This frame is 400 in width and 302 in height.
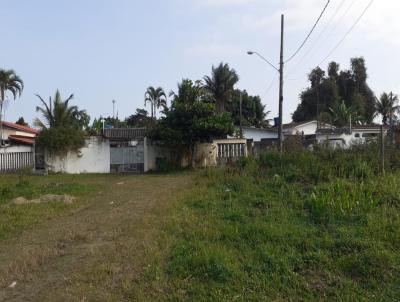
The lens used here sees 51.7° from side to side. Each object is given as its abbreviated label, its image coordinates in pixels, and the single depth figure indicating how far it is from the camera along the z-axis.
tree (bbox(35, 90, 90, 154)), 23.33
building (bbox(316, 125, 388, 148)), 35.27
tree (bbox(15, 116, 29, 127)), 51.71
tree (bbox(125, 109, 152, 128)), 53.50
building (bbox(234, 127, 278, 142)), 42.09
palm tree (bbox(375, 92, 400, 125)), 51.34
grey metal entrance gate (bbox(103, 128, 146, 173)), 24.66
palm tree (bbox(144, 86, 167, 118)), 51.38
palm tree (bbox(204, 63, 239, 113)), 42.59
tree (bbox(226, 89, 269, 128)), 53.53
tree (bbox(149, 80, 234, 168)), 22.31
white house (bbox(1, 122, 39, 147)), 27.42
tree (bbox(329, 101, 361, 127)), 46.00
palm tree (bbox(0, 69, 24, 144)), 29.75
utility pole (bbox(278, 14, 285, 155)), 21.05
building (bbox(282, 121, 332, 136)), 44.31
